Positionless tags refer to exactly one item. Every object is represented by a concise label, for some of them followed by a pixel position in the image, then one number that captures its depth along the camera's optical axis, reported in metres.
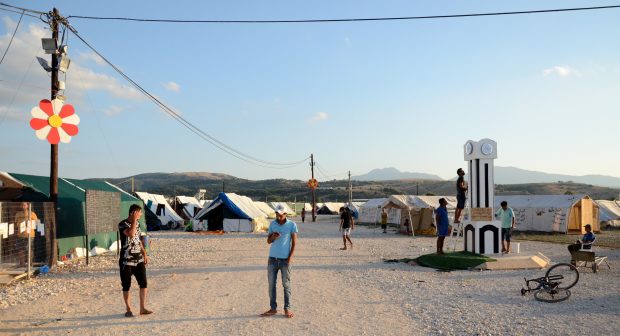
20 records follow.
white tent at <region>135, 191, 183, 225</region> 39.16
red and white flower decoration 14.16
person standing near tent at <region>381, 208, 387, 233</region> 35.72
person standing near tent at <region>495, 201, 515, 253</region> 17.27
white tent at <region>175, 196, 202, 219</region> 49.31
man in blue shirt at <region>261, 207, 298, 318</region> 8.45
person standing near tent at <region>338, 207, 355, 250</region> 20.78
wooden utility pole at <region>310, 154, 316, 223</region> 64.94
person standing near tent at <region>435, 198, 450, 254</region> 16.23
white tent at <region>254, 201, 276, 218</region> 61.28
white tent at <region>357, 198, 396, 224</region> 50.25
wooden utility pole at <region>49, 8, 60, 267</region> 15.07
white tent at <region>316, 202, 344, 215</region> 87.00
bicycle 9.78
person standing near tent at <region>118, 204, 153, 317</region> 8.38
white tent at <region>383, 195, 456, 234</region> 34.56
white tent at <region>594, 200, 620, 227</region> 39.62
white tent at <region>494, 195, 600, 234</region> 34.16
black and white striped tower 16.47
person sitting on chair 14.52
